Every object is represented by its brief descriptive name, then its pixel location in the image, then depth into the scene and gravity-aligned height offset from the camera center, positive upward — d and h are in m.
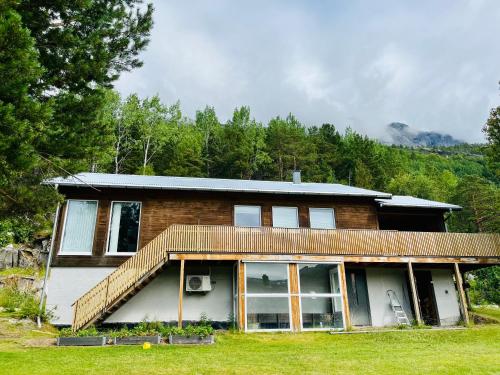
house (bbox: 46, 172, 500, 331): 13.95 +2.23
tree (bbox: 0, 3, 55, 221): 7.68 +4.49
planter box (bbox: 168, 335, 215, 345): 11.12 -0.46
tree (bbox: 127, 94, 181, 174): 39.75 +19.23
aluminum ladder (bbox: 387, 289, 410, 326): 15.77 +0.38
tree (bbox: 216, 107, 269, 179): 42.62 +18.32
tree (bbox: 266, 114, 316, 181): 44.50 +18.66
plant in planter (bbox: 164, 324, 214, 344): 11.16 -0.35
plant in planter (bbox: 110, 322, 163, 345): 11.09 -0.35
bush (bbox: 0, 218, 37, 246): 24.56 +5.55
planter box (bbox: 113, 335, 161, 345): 11.08 -0.43
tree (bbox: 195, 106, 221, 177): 43.81 +22.51
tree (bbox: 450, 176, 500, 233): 36.34 +9.92
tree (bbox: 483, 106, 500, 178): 18.95 +8.43
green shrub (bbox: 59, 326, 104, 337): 10.98 -0.22
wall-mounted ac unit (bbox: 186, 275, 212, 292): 14.76 +1.40
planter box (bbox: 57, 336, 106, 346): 10.79 -0.42
